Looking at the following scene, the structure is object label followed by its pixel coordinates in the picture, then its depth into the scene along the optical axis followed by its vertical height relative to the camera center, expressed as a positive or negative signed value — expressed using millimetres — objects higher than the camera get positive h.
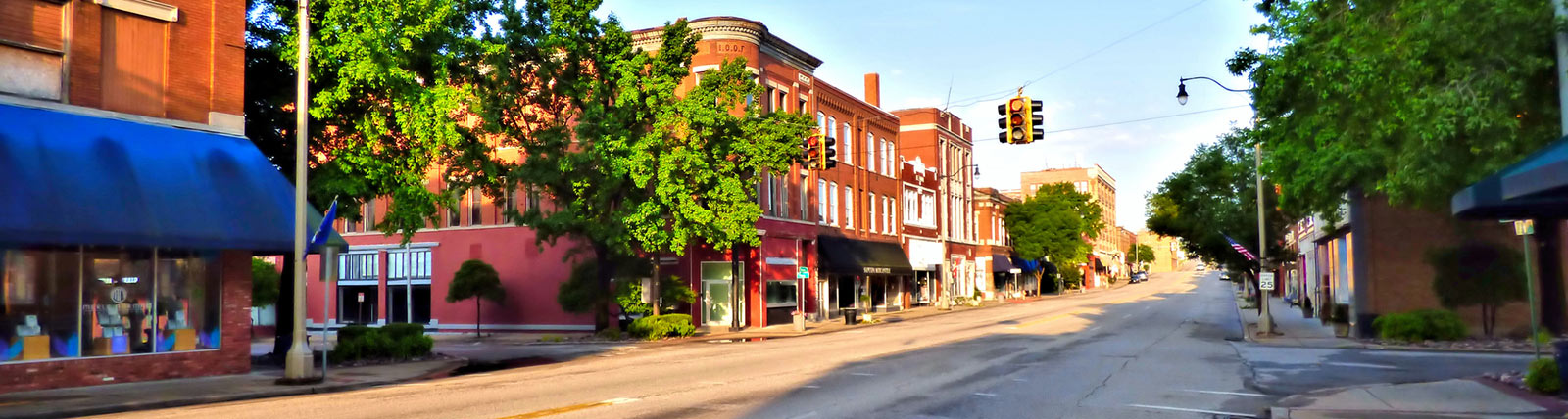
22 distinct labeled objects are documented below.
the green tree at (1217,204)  46478 +2938
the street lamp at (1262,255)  28391 +386
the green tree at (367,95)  21984 +4079
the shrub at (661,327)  34531 -1654
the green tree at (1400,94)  16094 +3035
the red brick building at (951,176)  64500 +6184
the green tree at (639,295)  35500 -615
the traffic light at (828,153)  32062 +3648
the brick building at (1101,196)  129875 +10458
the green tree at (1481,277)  26703 -352
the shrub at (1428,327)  26266 -1549
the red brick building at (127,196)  16016 +1418
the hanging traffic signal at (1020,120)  22203 +3145
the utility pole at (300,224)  18344 +1011
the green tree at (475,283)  38500 -131
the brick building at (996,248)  74750 +1780
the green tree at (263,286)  42750 -117
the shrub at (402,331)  24078 -1138
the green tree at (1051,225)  84562 +3594
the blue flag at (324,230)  18375 +902
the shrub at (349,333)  23250 -1126
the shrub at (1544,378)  14016 -1545
